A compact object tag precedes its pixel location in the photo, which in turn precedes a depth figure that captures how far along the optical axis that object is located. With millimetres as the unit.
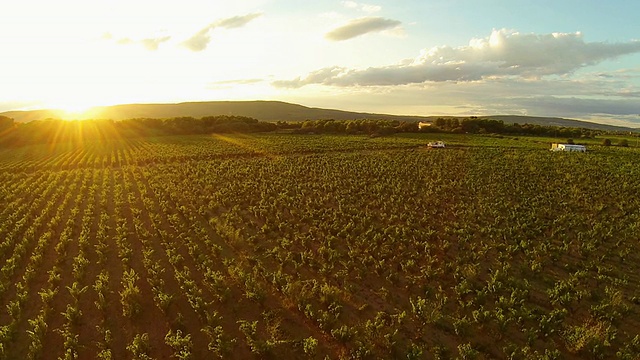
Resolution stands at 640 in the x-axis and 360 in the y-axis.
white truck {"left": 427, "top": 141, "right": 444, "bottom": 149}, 71188
